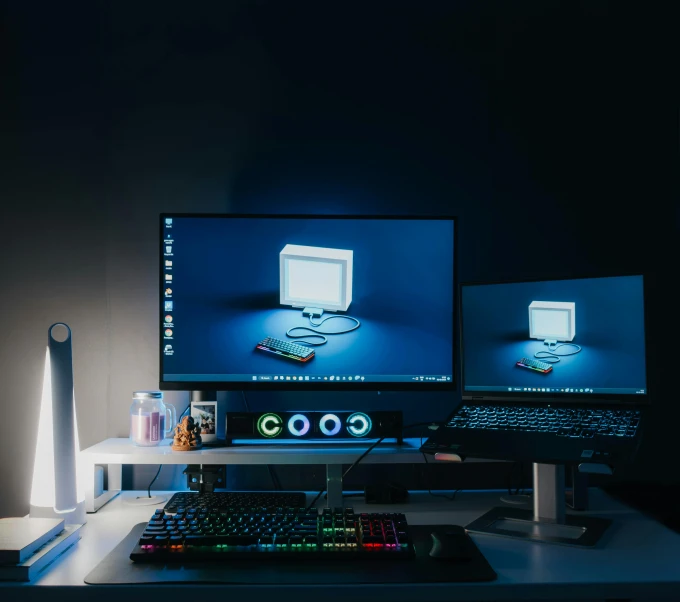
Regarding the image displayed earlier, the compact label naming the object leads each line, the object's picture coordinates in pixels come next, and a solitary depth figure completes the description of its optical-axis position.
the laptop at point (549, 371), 1.24
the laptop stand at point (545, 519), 1.18
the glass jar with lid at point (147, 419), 1.45
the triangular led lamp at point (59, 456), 1.22
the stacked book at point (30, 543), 0.95
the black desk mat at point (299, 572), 0.93
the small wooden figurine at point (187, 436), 1.41
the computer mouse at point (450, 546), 1.00
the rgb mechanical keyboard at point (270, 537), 1.00
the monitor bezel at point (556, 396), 1.30
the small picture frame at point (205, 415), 1.48
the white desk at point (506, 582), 0.92
